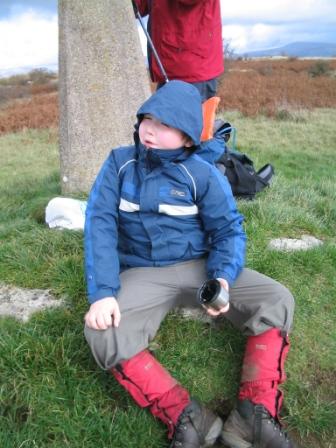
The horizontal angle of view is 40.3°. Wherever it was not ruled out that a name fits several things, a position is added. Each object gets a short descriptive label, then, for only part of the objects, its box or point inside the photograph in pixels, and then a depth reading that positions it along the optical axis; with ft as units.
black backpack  12.53
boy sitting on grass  6.48
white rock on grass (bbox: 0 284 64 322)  8.36
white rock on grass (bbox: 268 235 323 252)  10.41
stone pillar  13.24
